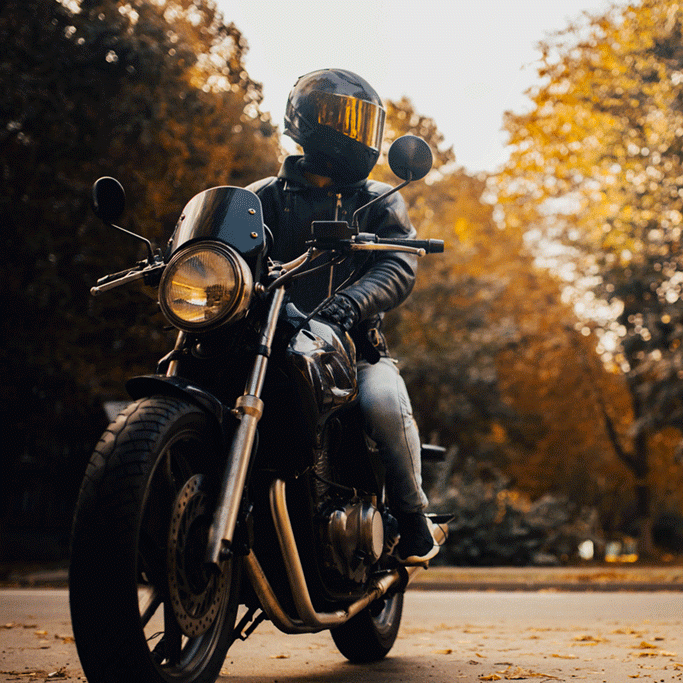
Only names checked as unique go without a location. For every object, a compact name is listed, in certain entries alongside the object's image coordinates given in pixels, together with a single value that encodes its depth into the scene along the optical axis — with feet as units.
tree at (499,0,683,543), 55.06
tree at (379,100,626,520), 80.84
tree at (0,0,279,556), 48.01
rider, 14.25
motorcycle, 9.00
